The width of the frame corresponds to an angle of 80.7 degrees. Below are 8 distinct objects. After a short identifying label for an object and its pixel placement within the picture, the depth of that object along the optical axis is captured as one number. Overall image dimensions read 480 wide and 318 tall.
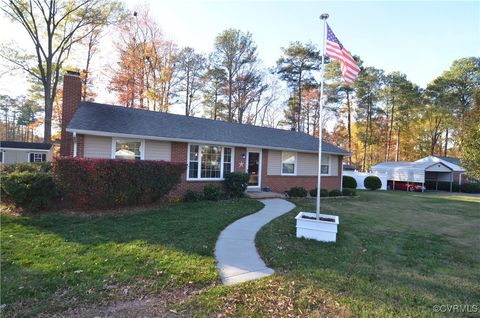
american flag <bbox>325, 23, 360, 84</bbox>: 7.19
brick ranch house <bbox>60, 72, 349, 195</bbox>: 11.18
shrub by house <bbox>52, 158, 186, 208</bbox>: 8.48
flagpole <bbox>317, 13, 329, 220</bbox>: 7.05
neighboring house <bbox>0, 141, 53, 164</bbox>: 27.78
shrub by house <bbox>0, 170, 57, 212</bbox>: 8.33
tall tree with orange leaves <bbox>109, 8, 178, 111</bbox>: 25.98
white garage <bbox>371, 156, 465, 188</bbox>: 28.19
